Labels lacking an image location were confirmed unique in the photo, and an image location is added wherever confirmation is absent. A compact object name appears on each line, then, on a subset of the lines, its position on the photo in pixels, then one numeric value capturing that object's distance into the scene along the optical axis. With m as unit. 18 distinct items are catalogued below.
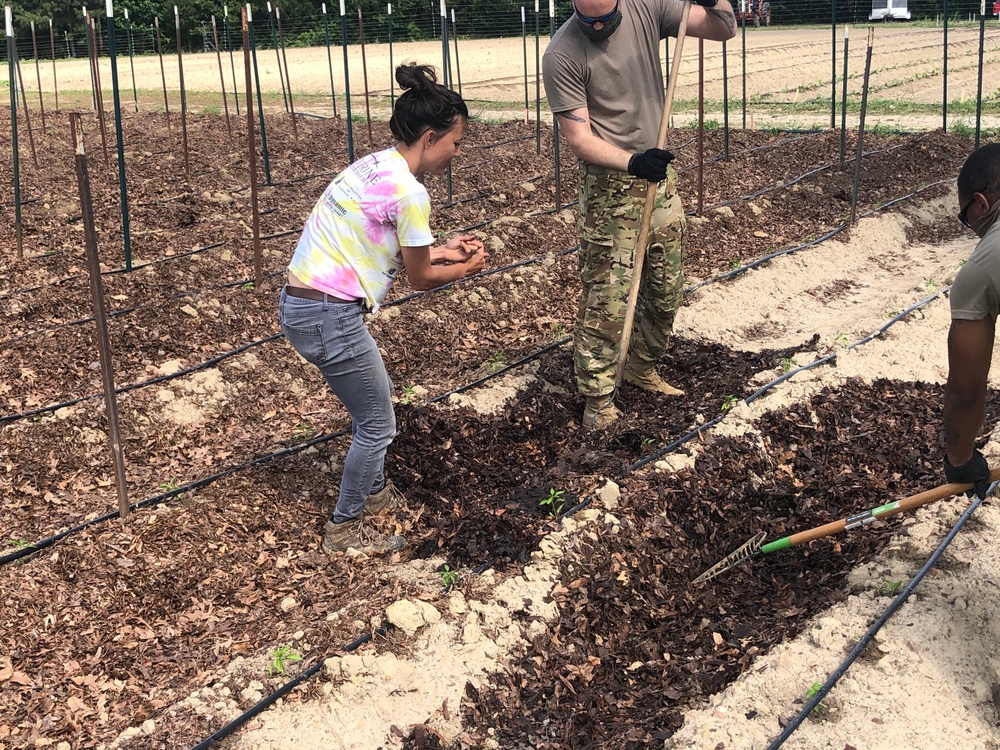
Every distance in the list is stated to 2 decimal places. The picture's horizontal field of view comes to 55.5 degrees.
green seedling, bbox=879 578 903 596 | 3.28
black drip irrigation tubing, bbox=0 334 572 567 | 3.83
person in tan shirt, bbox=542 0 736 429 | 4.06
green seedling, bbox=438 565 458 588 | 3.54
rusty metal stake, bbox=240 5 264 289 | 6.09
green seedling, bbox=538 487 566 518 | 3.87
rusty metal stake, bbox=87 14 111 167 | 9.05
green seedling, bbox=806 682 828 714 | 2.84
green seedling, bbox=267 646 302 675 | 3.14
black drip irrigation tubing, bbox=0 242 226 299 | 6.48
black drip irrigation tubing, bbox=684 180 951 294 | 6.93
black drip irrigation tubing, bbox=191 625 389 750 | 2.86
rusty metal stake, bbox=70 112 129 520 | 3.84
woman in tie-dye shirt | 3.22
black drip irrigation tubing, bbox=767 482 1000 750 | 2.75
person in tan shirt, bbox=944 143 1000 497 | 2.41
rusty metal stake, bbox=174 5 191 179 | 9.17
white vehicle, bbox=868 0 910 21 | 29.95
